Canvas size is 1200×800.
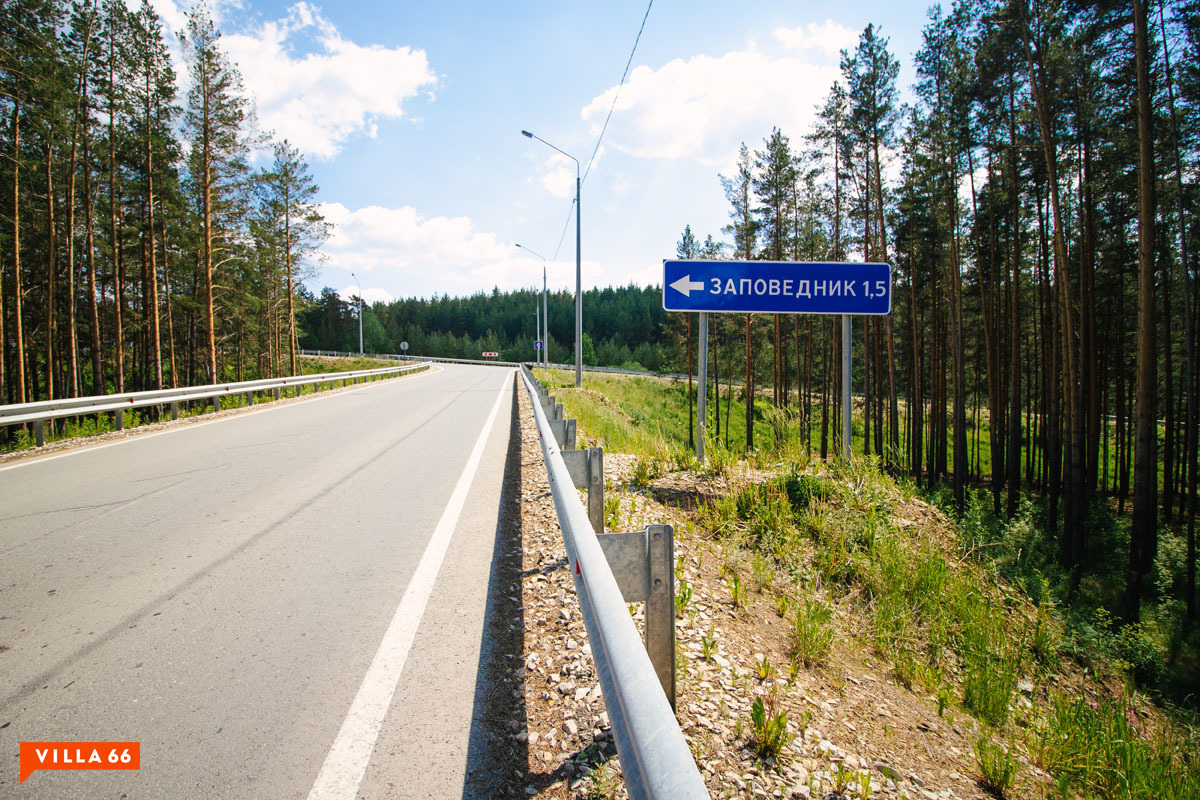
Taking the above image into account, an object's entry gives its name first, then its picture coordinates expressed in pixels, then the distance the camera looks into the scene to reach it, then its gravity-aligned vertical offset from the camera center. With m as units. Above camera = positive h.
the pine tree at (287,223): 33.25 +10.04
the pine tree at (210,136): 20.73 +9.82
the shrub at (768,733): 2.24 -1.54
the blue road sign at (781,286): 7.90 +1.25
